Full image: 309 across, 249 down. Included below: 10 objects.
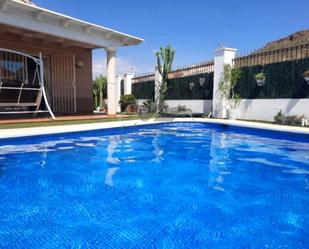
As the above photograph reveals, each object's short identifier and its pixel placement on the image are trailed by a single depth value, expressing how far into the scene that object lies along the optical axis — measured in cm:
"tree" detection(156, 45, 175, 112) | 1598
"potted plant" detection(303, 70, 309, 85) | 997
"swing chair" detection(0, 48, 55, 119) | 883
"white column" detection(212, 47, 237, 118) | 1359
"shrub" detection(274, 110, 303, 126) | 1026
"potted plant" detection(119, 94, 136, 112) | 1872
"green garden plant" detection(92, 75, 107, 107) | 2156
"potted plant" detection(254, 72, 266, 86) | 1208
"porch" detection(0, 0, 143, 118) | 941
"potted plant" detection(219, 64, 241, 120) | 1320
